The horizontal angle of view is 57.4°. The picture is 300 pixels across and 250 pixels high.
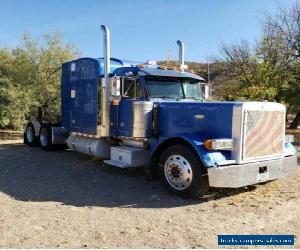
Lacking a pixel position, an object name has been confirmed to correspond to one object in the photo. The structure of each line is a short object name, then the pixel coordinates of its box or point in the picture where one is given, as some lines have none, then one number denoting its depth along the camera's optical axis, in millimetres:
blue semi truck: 4885
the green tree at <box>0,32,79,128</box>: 13135
